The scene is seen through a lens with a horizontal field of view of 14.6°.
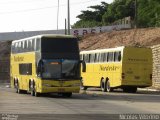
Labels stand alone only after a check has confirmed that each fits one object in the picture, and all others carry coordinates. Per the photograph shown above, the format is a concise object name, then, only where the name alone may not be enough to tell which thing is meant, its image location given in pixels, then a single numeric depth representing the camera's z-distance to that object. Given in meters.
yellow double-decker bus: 35.28
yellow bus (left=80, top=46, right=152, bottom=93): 43.16
